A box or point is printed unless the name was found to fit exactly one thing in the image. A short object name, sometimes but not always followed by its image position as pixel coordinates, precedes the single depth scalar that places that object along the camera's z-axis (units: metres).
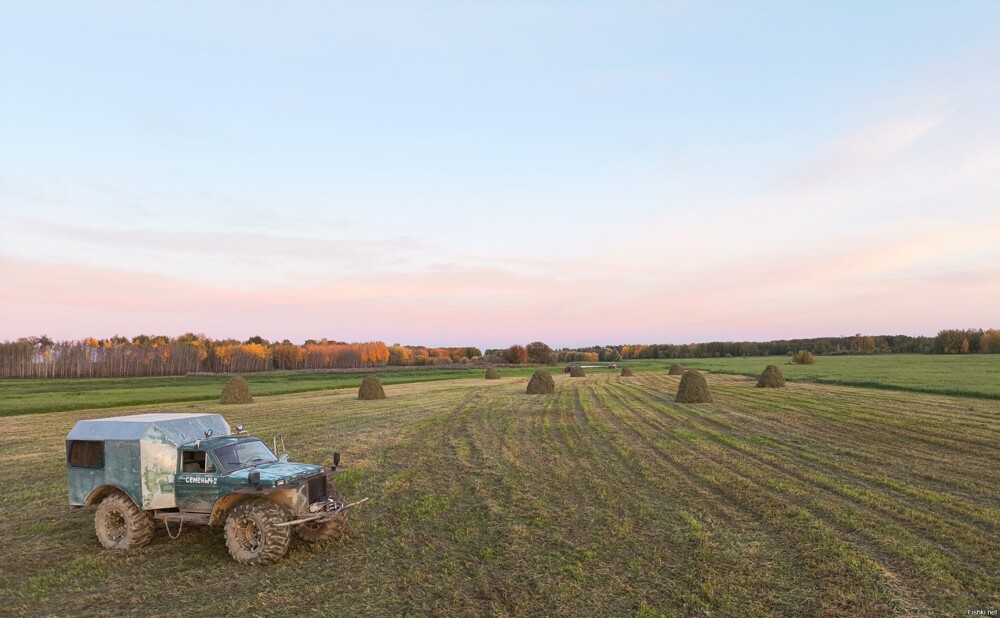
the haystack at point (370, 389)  41.22
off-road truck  9.30
